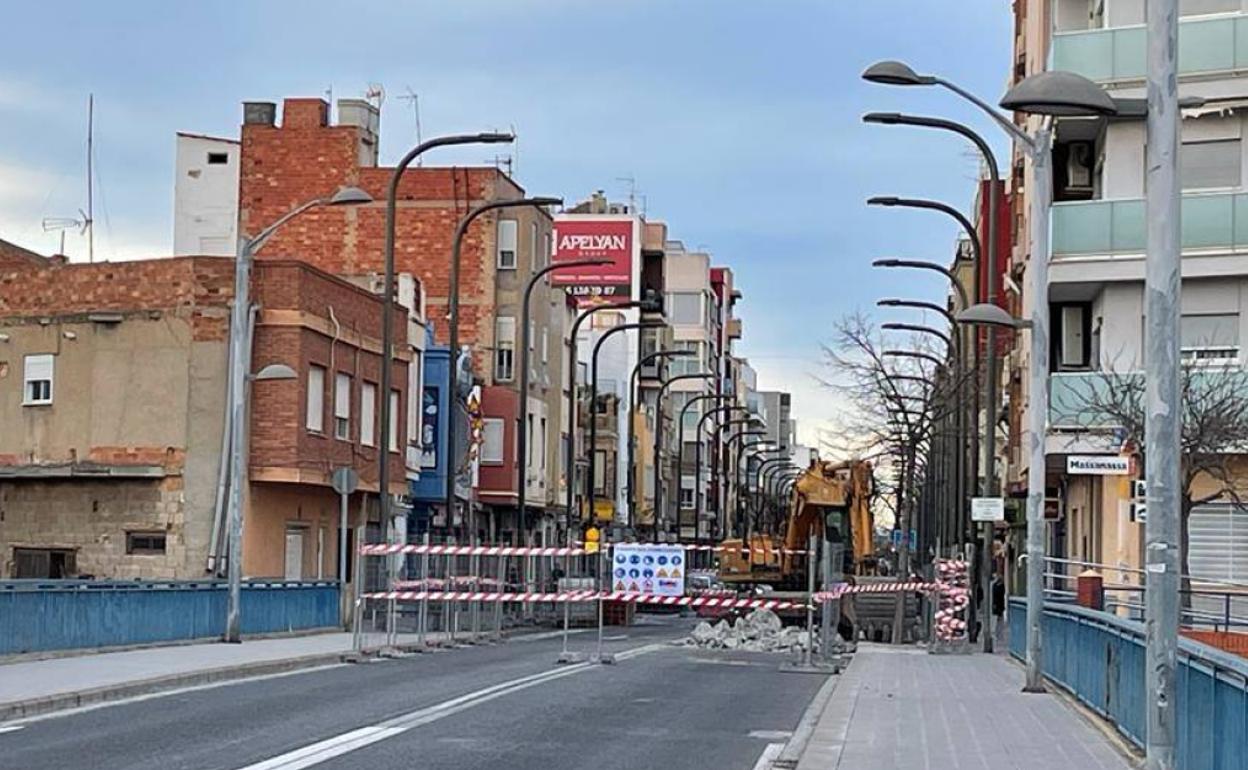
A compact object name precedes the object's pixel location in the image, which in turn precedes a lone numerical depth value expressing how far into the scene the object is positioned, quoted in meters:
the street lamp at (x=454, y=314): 40.00
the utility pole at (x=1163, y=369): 11.68
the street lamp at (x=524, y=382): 47.44
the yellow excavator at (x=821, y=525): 46.19
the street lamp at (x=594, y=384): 60.98
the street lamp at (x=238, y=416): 29.72
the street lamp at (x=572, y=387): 55.41
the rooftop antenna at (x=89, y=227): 58.47
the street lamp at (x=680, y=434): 86.81
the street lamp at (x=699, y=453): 93.24
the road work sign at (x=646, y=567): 32.66
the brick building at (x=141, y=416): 40.25
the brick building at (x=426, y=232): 66.19
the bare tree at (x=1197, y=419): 31.80
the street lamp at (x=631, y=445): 73.81
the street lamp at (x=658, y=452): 75.54
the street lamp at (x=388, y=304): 34.97
